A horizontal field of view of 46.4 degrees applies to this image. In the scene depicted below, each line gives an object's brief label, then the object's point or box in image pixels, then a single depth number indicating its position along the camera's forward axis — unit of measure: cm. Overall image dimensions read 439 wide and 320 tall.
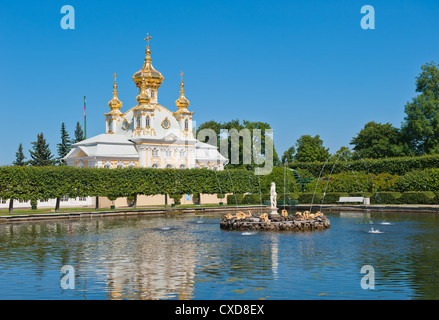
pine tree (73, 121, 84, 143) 11190
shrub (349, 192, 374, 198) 5788
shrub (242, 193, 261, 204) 6488
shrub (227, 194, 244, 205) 6707
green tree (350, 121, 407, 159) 8141
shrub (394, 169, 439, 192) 5628
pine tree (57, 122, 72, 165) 10088
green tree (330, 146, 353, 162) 9218
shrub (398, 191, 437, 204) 5338
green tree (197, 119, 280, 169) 9600
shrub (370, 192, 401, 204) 5566
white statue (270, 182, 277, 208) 3478
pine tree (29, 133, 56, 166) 9417
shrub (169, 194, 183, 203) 6062
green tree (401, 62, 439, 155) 7531
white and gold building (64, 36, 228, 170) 7381
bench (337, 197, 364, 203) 5630
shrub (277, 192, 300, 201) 6350
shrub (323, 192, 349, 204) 5950
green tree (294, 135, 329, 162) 10375
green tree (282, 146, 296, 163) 10786
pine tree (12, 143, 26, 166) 9531
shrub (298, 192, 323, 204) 6097
